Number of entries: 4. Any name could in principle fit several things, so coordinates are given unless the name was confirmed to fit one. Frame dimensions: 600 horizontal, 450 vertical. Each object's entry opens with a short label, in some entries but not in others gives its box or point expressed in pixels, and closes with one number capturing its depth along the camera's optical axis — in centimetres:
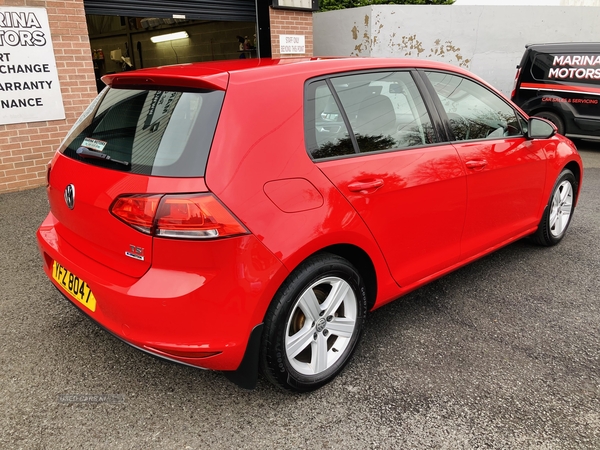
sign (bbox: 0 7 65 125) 586
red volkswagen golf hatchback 199
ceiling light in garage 1241
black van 870
